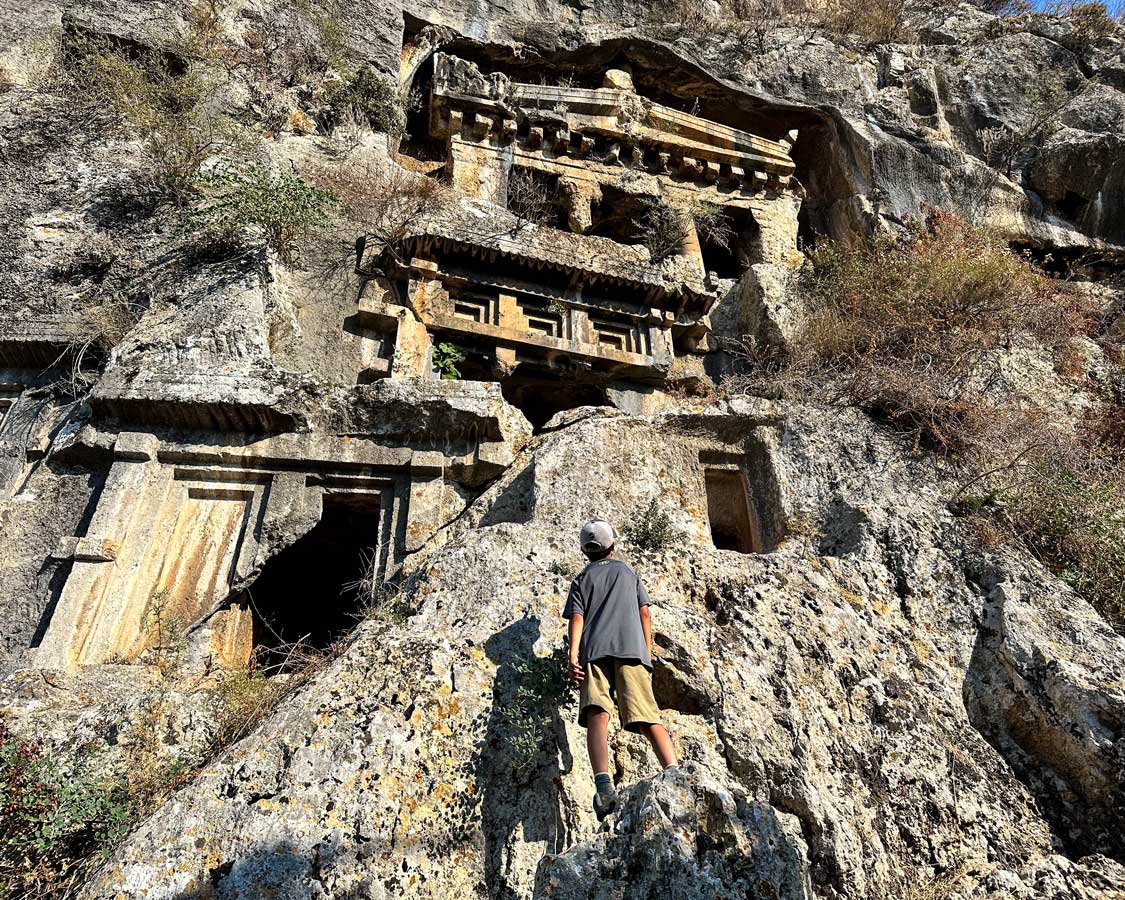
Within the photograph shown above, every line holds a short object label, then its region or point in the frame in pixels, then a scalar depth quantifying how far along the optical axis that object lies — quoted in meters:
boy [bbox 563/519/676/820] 3.57
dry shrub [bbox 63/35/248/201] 9.04
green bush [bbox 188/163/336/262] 8.34
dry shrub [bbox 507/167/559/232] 12.31
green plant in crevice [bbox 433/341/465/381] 9.22
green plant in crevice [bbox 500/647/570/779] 3.84
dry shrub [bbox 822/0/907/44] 17.84
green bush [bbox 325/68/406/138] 12.08
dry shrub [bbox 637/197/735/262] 12.70
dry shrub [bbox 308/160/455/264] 9.62
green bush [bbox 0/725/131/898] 3.75
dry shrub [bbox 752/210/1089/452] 7.84
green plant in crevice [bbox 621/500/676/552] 5.52
